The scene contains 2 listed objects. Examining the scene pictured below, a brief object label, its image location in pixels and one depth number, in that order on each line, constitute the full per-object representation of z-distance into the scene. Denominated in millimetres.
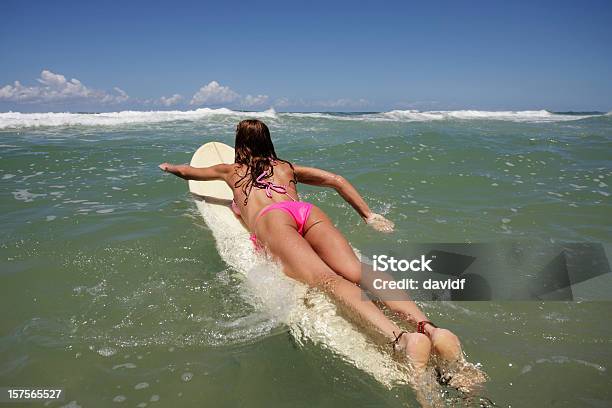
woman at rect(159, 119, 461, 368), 2232
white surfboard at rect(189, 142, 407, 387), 2309
